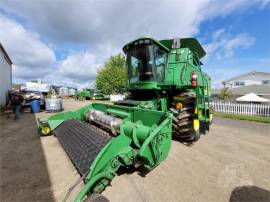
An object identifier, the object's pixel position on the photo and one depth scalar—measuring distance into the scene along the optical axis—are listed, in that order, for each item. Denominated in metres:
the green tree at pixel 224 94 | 22.11
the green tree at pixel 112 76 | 29.61
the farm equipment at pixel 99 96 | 31.82
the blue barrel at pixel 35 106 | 12.63
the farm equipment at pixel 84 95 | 32.38
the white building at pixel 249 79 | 28.82
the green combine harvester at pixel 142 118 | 2.53
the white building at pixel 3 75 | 15.62
